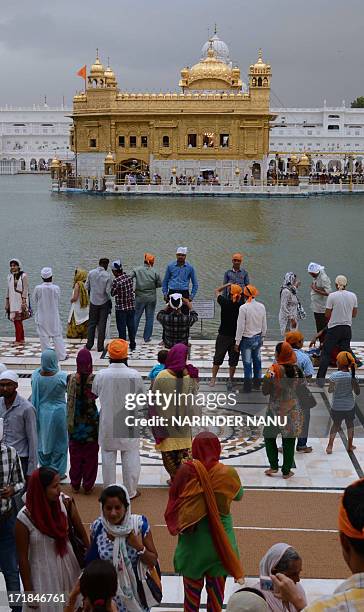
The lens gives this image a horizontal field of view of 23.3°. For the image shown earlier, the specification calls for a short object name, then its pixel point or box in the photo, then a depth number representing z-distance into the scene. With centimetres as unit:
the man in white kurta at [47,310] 938
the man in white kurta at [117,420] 561
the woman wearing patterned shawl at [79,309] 1057
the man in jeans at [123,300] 983
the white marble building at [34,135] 10144
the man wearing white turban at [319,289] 946
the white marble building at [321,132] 8769
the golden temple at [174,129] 5300
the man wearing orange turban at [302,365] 651
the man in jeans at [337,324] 826
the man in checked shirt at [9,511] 426
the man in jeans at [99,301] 987
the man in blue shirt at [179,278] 1006
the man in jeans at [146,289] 1043
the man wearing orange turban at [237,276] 945
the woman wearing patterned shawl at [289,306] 940
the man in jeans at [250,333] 802
